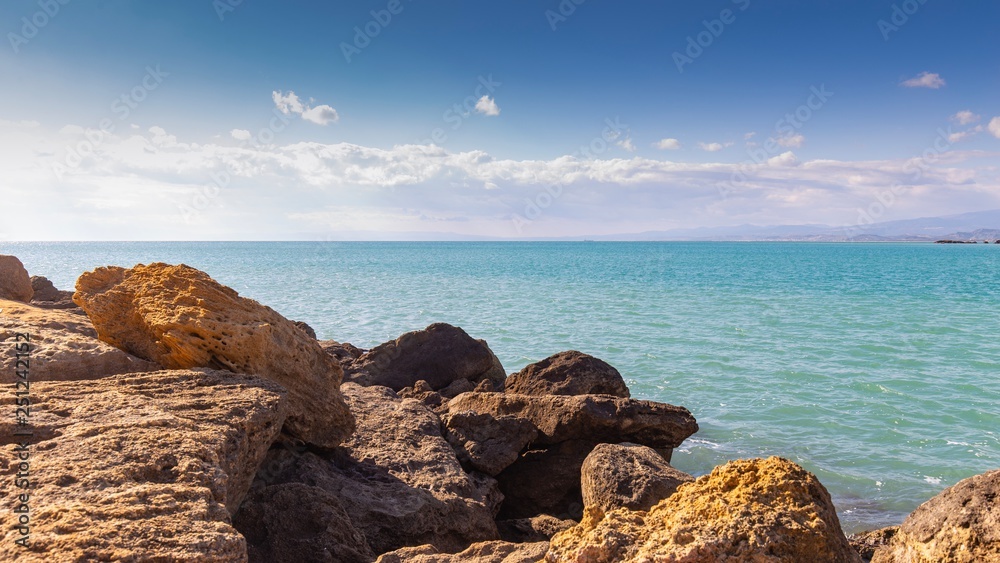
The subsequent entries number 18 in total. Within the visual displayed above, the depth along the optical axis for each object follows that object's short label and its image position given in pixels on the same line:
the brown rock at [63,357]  5.29
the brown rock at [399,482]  4.99
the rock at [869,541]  4.91
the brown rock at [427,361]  11.05
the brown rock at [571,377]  8.84
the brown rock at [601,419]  6.97
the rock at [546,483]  6.77
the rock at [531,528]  5.99
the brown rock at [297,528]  4.07
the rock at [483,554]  3.60
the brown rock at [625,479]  5.05
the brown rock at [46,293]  14.39
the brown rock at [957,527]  3.12
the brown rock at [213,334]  5.39
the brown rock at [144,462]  2.89
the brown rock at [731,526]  2.91
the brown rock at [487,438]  6.72
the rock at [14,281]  10.68
